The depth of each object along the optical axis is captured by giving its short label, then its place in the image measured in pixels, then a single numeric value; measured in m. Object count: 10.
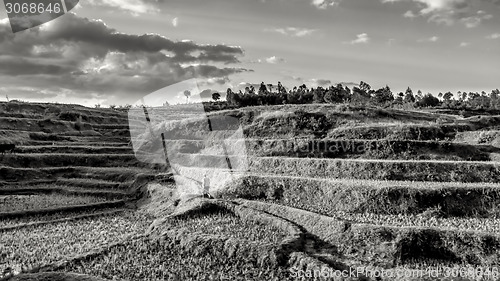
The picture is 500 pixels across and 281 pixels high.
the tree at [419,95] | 106.50
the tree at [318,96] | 89.88
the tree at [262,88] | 103.77
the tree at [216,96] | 117.81
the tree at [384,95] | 105.32
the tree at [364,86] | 110.50
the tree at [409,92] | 108.85
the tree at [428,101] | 100.82
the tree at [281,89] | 103.03
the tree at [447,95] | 118.50
